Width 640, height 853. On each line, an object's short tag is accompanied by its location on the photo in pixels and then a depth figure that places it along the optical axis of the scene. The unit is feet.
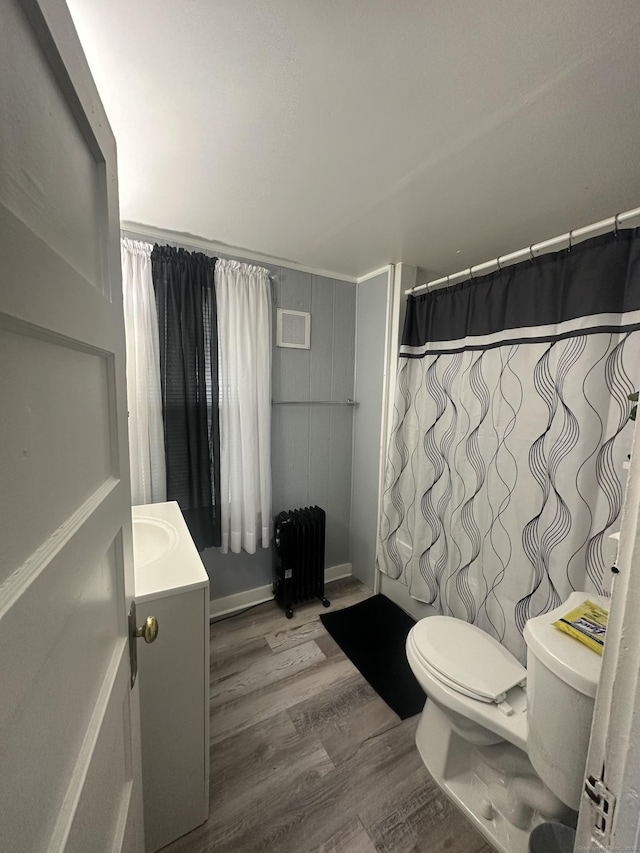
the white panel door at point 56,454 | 0.91
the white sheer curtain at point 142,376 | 4.95
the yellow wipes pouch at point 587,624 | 2.59
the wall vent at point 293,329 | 6.44
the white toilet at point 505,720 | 2.49
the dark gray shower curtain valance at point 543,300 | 3.65
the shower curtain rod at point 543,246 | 3.51
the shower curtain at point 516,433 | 3.74
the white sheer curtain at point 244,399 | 5.74
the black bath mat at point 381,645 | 4.87
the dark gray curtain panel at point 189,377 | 5.28
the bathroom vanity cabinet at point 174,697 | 2.90
